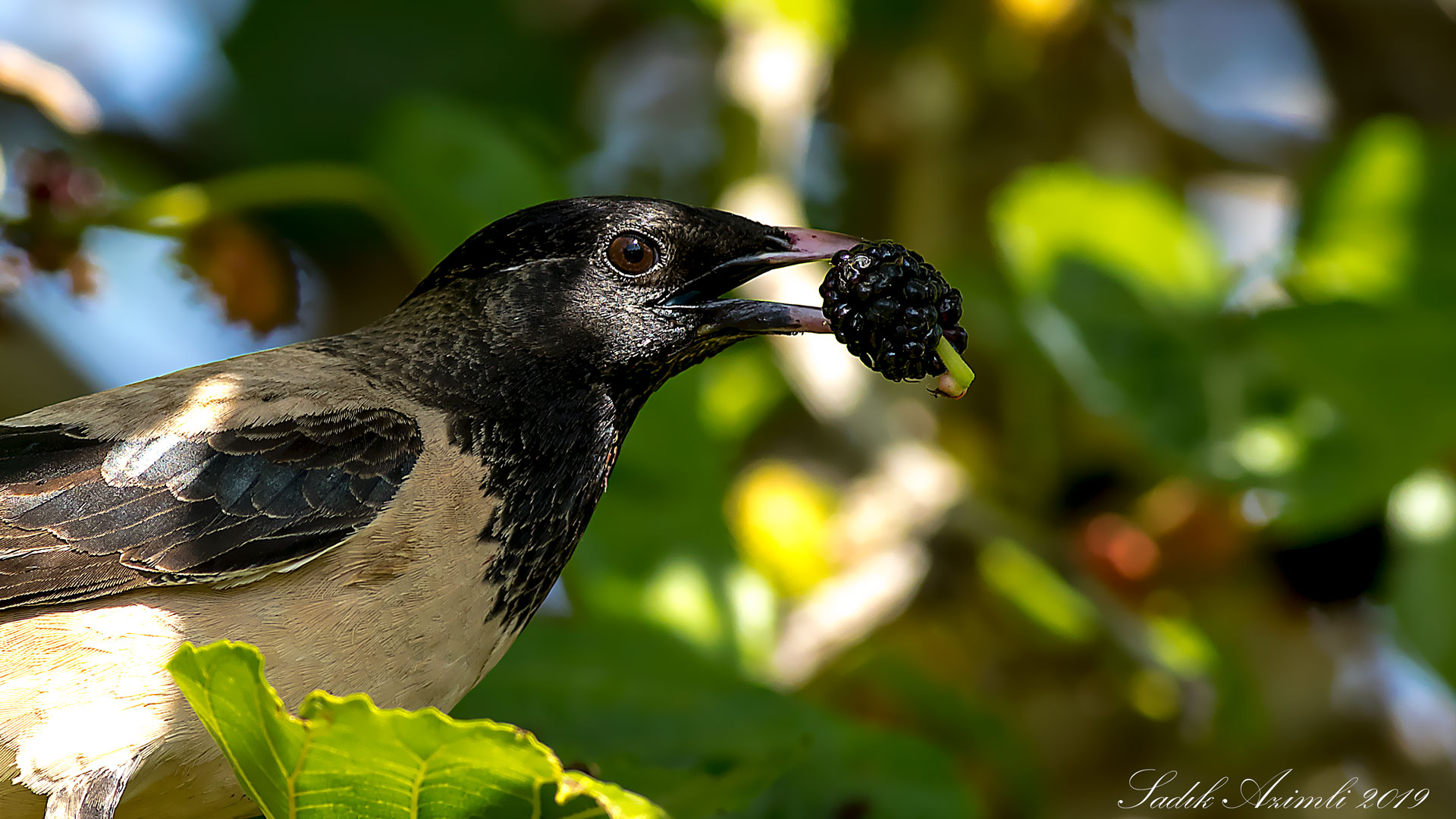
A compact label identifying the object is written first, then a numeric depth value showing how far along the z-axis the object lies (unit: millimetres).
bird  3977
